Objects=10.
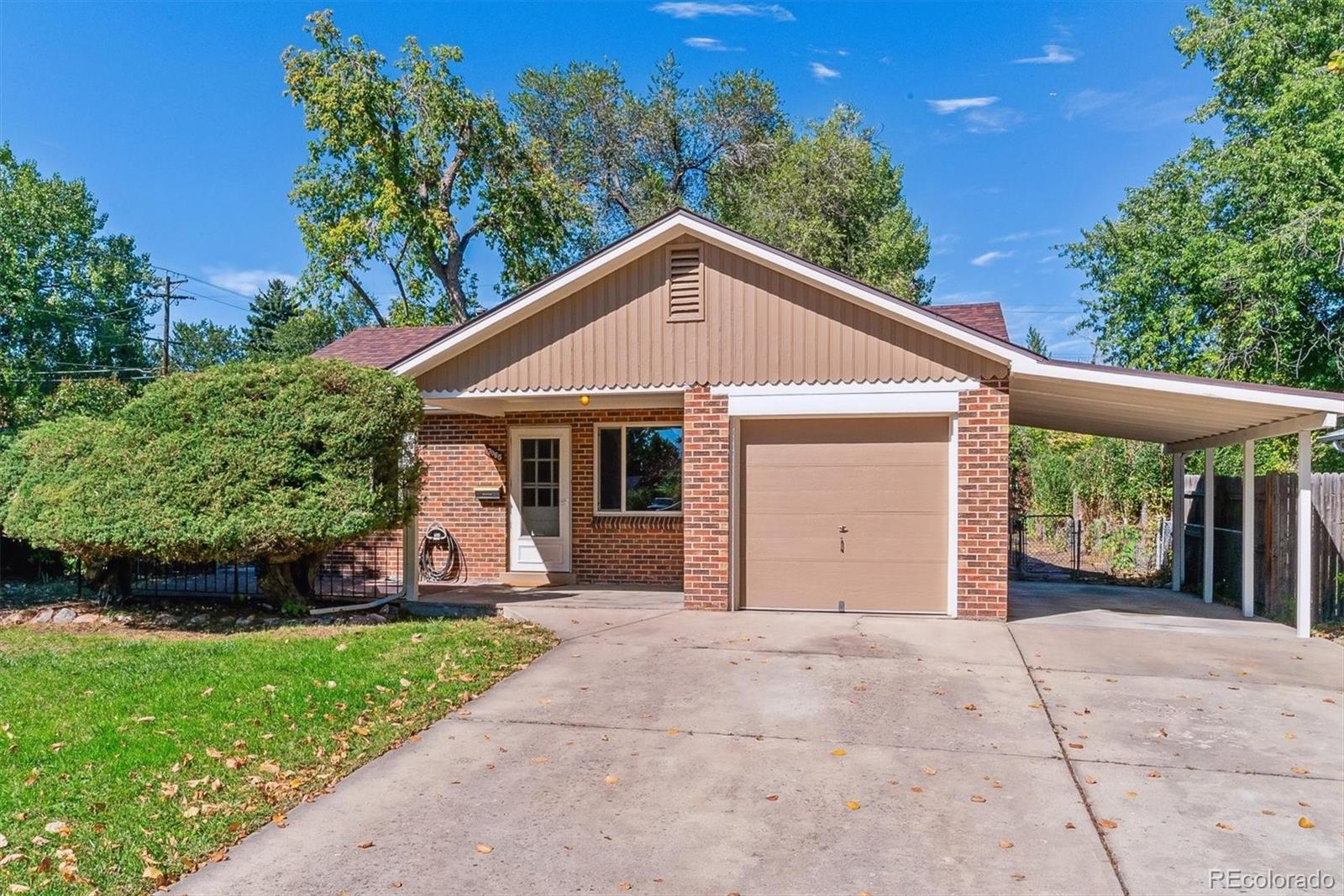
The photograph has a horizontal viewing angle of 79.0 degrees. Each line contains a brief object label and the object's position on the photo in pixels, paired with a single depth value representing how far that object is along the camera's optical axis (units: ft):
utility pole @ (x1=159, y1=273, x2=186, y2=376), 107.65
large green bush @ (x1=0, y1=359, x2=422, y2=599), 27.04
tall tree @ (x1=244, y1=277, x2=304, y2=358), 134.62
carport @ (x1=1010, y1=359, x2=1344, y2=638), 25.38
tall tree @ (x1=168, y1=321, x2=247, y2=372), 187.52
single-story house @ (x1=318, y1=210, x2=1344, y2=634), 29.53
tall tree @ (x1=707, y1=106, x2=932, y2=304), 83.20
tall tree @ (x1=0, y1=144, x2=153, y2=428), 101.65
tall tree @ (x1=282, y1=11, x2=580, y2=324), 79.66
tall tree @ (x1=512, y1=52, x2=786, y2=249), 99.19
